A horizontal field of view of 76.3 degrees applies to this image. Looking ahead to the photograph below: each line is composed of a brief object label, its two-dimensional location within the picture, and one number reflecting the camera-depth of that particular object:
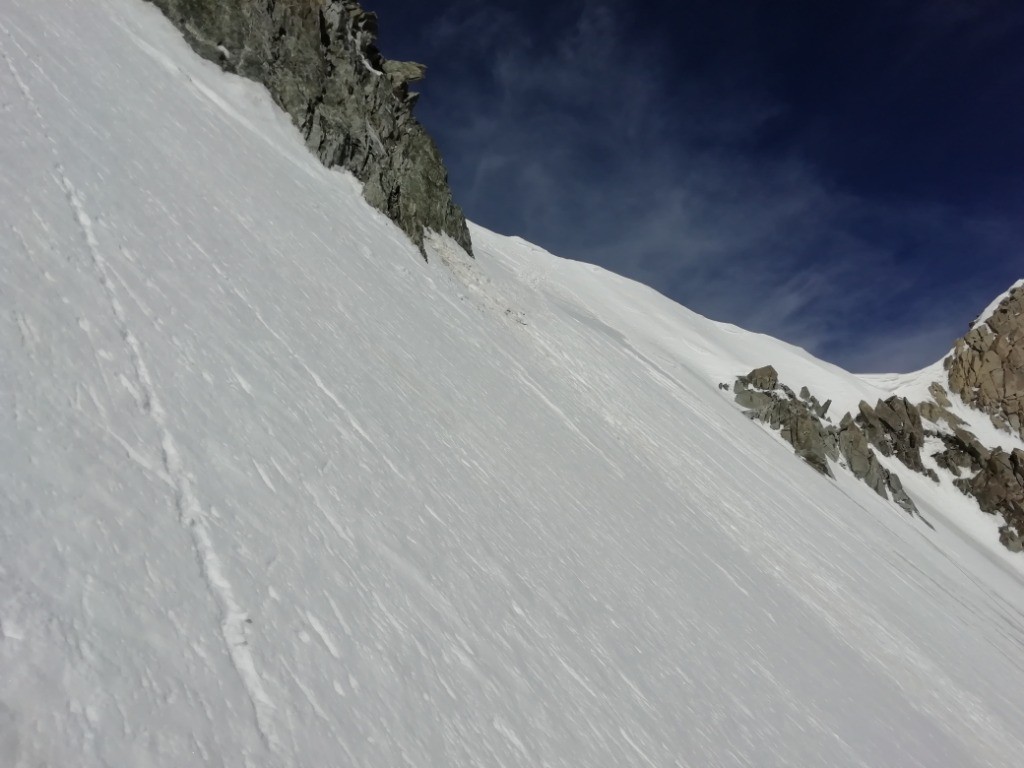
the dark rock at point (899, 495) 43.97
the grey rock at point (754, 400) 42.78
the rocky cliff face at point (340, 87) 19.91
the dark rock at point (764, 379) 44.34
